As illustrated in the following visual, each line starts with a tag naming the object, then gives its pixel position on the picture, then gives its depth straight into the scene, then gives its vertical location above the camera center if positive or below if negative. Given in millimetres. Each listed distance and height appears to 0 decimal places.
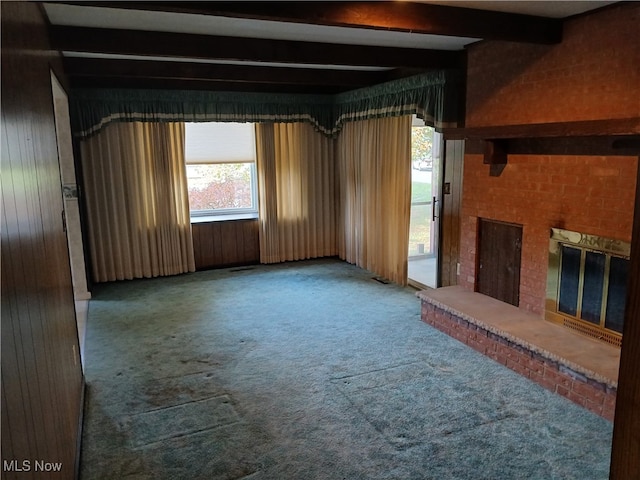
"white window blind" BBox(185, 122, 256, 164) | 6152 +186
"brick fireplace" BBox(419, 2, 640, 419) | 2979 -148
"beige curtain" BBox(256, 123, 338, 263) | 6390 -465
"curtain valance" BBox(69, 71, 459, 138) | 4562 +580
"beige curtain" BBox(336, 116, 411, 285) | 5340 -433
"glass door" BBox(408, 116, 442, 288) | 5836 -659
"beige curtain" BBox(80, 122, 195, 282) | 5645 -466
